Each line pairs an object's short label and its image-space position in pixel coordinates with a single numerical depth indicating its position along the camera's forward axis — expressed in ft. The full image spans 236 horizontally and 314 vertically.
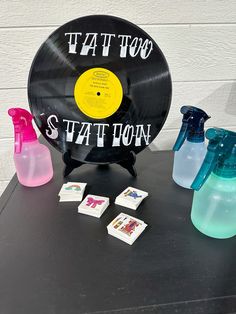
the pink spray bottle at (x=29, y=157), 1.59
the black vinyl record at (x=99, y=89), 1.61
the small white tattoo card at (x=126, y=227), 1.28
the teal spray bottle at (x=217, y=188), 1.16
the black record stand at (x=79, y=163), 1.75
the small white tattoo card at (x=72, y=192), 1.59
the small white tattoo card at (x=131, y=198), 1.53
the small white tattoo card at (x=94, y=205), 1.45
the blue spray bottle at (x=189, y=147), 1.55
